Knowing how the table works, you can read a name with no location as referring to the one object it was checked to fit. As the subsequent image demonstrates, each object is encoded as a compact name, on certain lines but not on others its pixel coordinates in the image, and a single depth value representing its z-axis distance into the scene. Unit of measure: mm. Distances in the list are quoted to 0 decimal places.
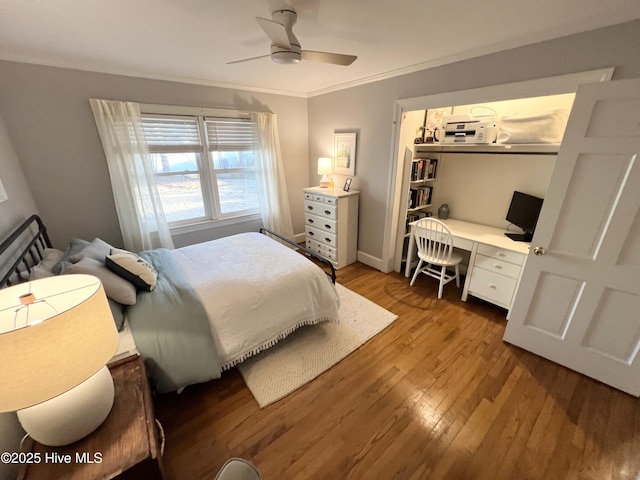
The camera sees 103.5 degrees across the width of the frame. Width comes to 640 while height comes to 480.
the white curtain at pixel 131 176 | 2488
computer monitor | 2383
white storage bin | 1995
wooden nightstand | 863
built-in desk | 2260
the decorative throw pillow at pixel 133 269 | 1616
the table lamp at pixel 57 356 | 673
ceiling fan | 1338
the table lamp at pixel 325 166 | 3408
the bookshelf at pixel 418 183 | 2873
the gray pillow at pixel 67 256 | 1503
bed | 1449
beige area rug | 1762
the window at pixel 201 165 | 2906
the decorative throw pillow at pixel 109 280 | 1454
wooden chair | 2571
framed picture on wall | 3232
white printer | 2328
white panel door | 1436
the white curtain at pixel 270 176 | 3402
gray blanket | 1426
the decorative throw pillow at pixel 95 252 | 1598
